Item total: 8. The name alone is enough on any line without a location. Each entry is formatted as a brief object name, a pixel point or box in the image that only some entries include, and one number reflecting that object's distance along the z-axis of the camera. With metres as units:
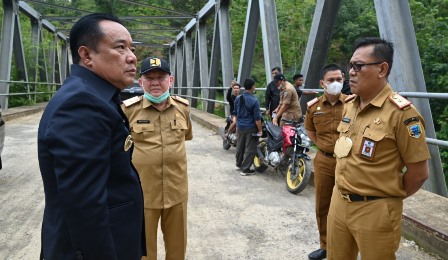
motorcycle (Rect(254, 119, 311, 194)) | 5.01
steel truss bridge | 4.48
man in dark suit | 1.24
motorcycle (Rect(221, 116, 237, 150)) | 7.70
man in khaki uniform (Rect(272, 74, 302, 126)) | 6.44
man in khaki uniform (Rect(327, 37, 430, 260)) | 1.99
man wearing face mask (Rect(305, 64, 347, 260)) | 3.18
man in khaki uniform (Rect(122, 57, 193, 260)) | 2.53
